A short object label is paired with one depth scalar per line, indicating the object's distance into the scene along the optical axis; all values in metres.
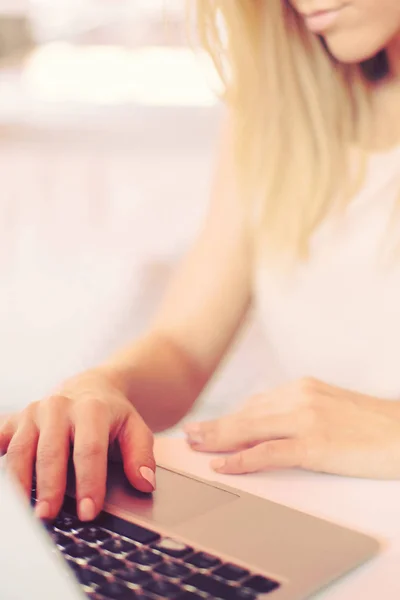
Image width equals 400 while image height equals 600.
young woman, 1.47
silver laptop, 0.80
